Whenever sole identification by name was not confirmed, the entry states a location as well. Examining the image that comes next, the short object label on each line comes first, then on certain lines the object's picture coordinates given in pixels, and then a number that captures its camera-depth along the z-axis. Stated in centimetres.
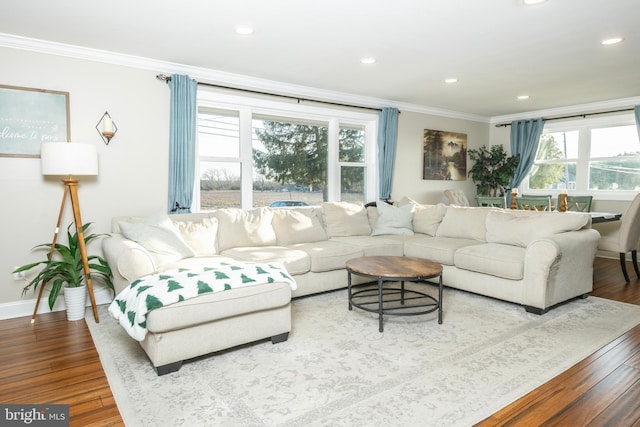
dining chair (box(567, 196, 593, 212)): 545
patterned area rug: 190
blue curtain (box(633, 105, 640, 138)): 557
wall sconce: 369
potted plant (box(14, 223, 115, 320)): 324
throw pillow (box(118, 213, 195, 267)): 317
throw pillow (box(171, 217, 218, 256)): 364
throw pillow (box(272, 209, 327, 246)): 422
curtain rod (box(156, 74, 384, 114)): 401
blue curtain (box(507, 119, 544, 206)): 676
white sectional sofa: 242
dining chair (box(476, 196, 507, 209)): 559
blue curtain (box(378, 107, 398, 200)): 583
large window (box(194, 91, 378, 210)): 454
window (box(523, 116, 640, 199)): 595
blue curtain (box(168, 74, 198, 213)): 404
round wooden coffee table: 294
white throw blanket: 222
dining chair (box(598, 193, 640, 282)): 436
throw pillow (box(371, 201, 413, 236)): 483
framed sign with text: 330
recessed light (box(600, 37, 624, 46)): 332
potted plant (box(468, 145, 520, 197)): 692
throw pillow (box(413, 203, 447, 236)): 481
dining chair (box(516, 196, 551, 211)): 502
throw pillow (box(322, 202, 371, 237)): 462
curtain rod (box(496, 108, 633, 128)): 584
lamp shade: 312
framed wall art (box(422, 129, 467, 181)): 654
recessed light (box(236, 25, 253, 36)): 311
